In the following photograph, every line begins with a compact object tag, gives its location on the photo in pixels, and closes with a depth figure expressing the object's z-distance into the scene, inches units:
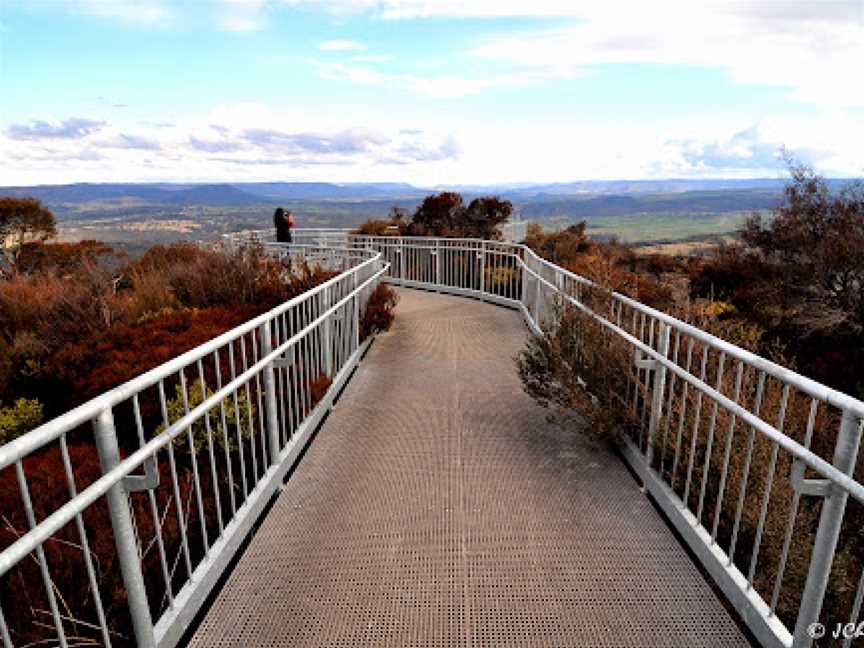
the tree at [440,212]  892.0
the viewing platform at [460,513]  101.3
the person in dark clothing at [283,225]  688.4
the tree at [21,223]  1306.6
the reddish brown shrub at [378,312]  336.2
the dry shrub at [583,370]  184.4
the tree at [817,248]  442.6
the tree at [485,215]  884.0
